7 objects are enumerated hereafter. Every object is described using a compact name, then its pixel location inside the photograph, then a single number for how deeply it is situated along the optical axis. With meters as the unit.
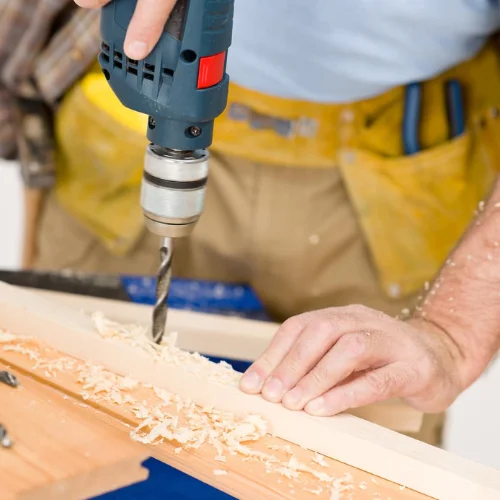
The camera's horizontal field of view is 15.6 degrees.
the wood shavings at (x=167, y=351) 1.32
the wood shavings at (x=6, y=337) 1.35
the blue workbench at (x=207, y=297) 1.62
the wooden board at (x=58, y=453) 1.17
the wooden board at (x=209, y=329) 1.51
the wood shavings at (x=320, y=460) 1.26
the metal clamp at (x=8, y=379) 1.28
